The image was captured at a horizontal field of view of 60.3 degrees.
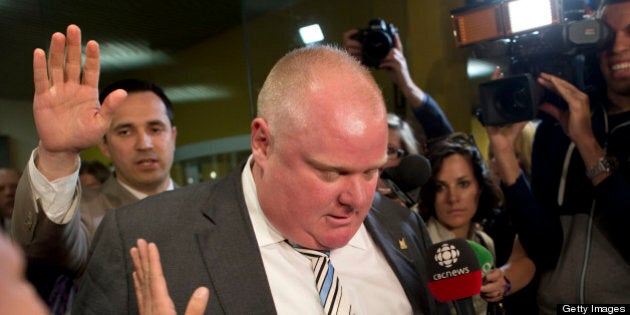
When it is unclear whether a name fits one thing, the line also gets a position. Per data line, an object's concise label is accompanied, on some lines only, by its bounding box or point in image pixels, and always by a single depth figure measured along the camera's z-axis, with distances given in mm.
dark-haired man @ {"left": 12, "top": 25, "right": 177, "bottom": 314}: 1300
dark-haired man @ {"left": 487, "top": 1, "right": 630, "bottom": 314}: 1775
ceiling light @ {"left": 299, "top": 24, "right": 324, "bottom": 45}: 3502
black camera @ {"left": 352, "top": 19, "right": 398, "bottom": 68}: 2451
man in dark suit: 1301
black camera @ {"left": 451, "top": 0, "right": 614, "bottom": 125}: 1818
